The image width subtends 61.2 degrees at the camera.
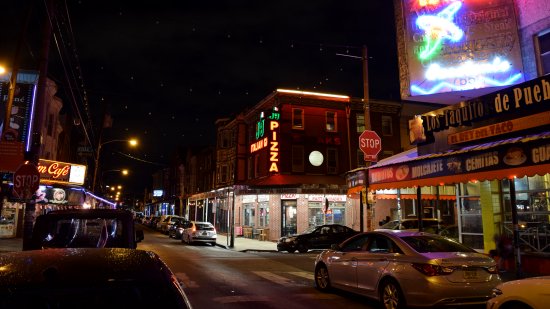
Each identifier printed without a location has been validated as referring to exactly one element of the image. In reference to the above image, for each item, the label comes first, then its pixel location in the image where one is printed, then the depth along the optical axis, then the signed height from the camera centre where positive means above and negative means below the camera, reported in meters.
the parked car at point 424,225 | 22.06 +0.15
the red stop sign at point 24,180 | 12.27 +1.30
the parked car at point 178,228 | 34.56 +0.07
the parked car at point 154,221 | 51.70 +0.88
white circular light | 34.78 +5.24
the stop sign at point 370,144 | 16.59 +3.00
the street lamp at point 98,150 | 35.41 +6.11
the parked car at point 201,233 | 29.47 -0.26
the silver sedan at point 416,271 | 8.14 -0.80
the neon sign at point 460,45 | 15.61 +6.49
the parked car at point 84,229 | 7.61 +0.00
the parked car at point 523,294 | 6.06 -0.91
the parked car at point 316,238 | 25.22 -0.54
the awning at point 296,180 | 33.19 +3.51
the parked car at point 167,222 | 40.50 +0.61
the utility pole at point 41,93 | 13.38 +3.88
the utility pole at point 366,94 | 16.77 +5.09
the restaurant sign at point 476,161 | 10.18 +1.67
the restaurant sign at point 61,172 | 30.39 +3.85
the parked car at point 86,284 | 2.49 -0.30
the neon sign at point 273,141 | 33.53 +6.34
